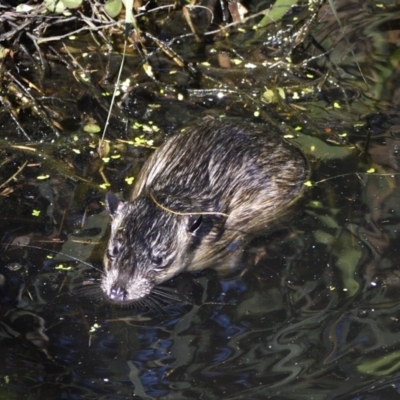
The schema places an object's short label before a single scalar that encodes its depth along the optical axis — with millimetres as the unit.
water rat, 9534
